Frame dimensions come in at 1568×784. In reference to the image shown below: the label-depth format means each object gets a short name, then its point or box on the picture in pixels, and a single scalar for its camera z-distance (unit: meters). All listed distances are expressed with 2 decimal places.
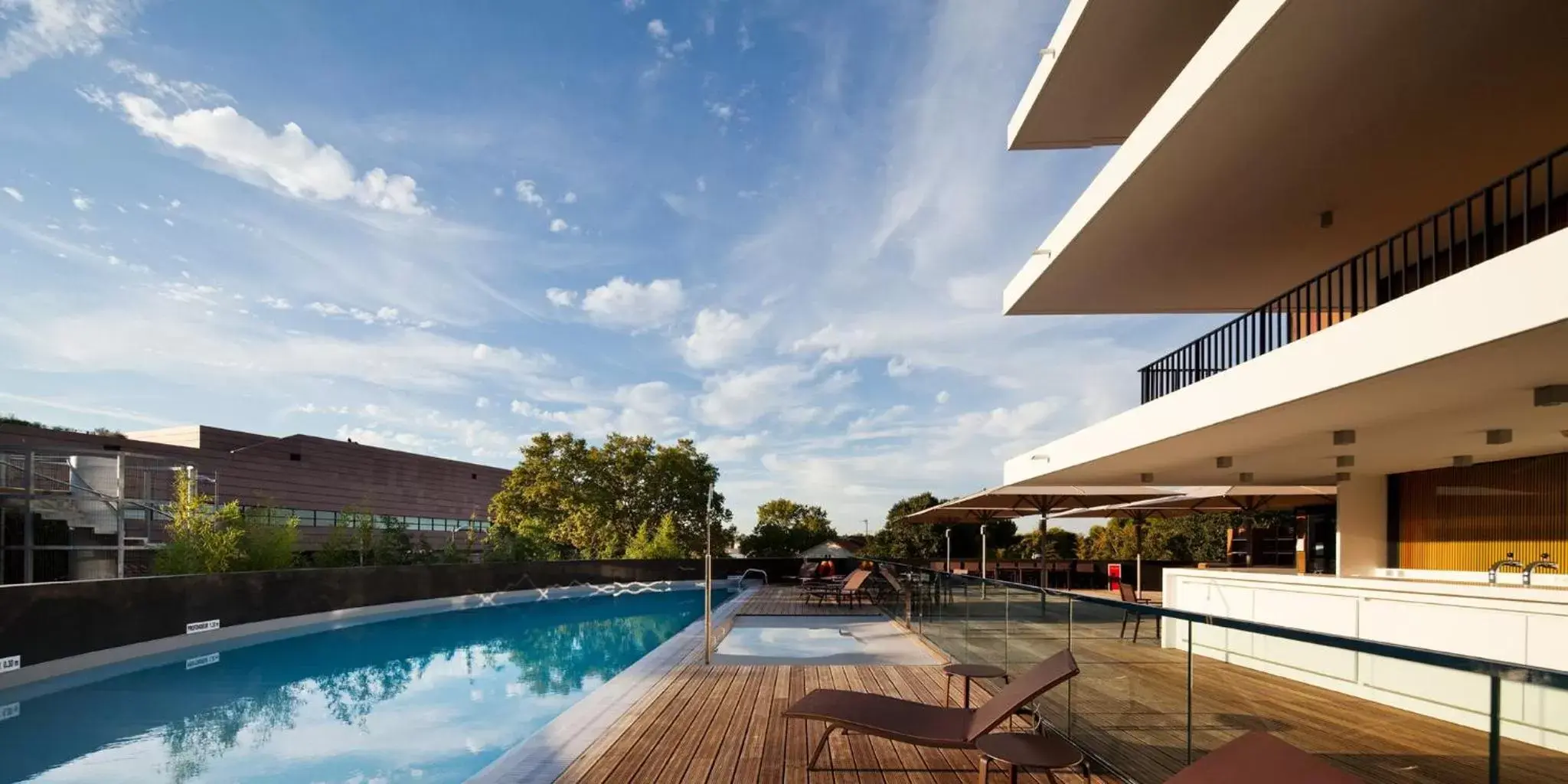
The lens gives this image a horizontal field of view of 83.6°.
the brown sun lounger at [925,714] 4.46
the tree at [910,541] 28.48
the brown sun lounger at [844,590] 15.72
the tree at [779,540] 32.09
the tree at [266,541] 14.48
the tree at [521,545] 21.98
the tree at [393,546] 18.77
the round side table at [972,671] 5.97
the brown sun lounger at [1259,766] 2.70
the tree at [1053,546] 30.19
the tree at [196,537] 13.19
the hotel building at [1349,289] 5.08
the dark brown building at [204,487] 14.33
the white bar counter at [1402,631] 2.26
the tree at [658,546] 24.97
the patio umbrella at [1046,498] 15.26
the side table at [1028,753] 3.94
